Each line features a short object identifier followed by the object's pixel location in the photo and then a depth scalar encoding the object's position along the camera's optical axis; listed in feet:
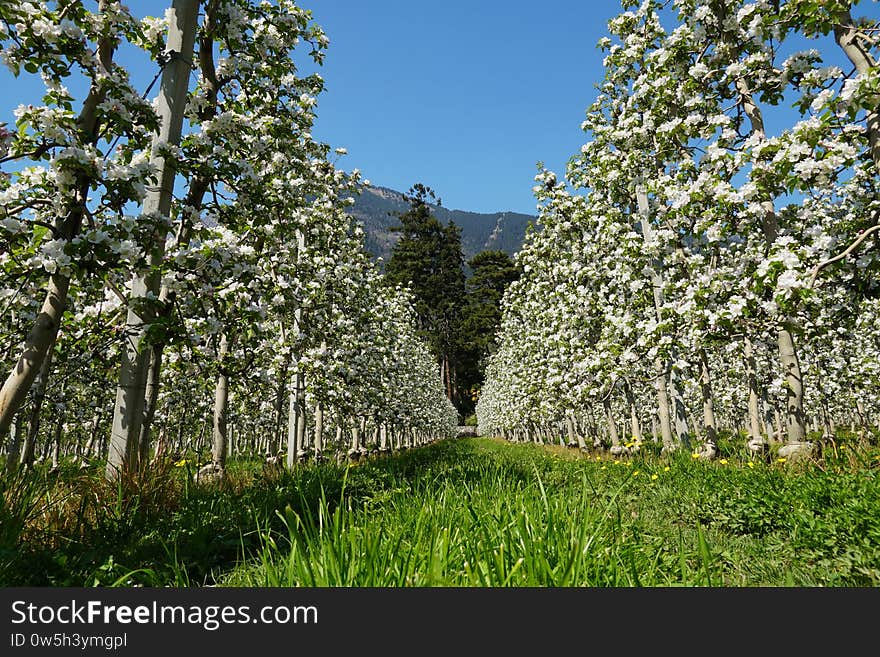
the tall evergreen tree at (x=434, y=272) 209.87
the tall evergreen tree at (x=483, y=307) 198.49
